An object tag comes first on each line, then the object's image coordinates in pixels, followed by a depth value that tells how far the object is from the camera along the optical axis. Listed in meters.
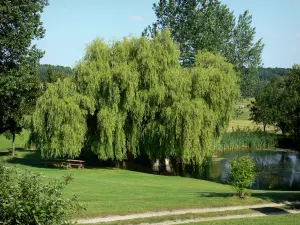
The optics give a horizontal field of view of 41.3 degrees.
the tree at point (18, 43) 25.86
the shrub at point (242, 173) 17.75
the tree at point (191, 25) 45.62
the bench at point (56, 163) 31.49
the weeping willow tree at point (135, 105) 30.20
